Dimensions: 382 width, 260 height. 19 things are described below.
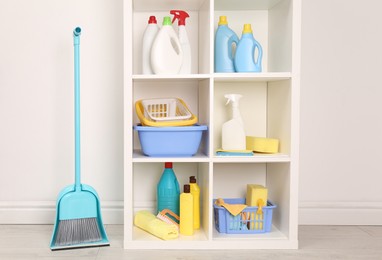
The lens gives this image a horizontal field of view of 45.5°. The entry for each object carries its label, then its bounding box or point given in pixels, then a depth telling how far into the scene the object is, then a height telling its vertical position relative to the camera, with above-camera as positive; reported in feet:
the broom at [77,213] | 5.57 -1.28
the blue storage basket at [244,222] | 5.81 -1.43
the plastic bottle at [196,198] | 5.89 -1.14
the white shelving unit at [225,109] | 5.44 +0.02
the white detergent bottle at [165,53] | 5.58 +0.70
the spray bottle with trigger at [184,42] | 5.88 +0.88
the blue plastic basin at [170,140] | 5.53 -0.37
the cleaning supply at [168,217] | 5.86 -1.40
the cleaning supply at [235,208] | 5.73 -1.23
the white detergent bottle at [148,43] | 5.88 +0.86
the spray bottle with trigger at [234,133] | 5.79 -0.29
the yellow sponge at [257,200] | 5.84 -1.17
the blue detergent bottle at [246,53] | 5.69 +0.72
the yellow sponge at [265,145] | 5.77 -0.44
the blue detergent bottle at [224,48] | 5.87 +0.81
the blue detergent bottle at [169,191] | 6.20 -1.10
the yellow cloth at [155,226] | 5.58 -1.47
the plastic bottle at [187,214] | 5.71 -1.31
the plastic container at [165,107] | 6.13 +0.04
